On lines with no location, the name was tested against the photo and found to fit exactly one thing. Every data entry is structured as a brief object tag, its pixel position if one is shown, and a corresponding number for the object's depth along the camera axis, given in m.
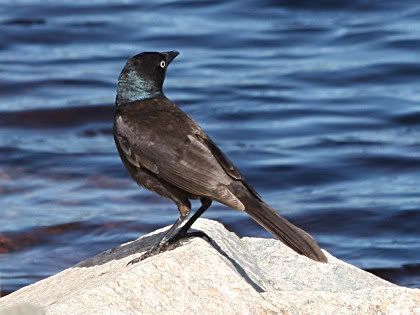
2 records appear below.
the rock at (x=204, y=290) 11.09
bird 12.41
